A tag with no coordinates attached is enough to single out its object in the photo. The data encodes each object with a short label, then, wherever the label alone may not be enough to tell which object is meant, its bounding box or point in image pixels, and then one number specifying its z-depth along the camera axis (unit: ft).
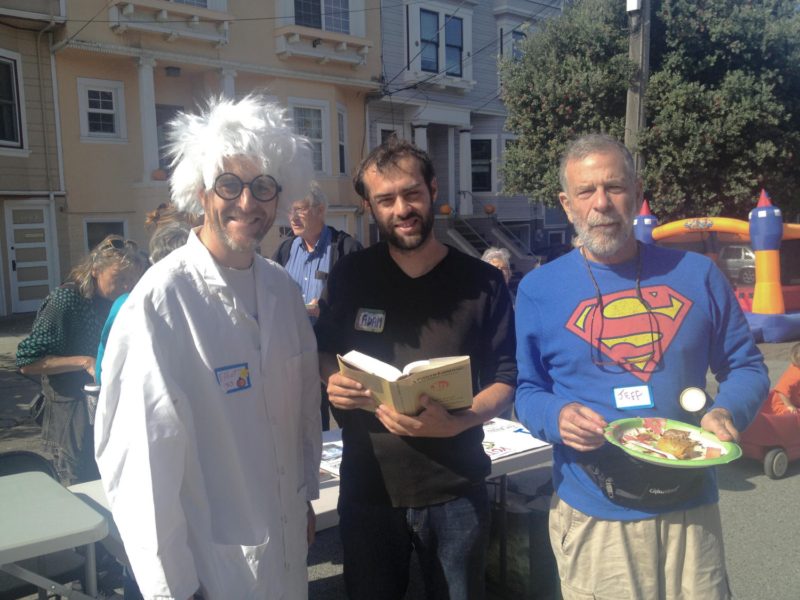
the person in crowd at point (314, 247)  16.69
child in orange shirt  18.31
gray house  70.08
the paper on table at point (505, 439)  12.41
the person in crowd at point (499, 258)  19.99
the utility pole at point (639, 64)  36.25
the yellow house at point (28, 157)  46.98
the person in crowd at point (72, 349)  13.14
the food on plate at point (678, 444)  6.46
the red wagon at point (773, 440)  17.44
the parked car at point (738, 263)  41.42
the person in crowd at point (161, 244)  11.84
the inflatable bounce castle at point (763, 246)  33.71
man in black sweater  7.54
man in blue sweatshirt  6.84
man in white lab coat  6.04
